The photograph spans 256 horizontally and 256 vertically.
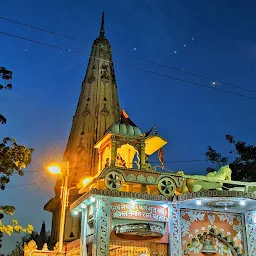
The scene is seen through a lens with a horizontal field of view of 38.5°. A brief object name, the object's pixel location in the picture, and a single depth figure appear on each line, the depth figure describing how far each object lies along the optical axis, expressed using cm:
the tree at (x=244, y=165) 2983
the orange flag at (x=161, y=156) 1938
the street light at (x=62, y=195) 1631
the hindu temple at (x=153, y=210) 1381
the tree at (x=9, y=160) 977
